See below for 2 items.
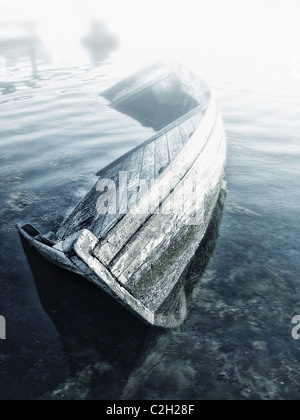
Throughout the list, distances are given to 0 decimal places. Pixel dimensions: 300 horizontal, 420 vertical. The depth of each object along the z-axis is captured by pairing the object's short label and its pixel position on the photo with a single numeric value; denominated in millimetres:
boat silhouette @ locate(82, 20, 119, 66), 30719
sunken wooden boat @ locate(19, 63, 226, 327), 3146
